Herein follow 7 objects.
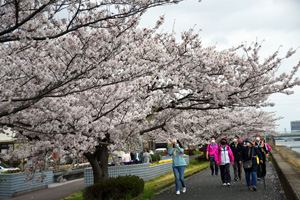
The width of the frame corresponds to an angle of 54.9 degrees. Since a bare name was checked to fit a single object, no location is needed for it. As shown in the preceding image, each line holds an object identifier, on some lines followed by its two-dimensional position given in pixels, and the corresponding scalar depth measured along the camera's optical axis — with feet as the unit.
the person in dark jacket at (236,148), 37.01
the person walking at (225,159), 36.24
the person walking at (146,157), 60.95
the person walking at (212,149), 43.84
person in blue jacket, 32.19
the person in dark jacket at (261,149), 35.21
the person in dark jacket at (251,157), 31.89
